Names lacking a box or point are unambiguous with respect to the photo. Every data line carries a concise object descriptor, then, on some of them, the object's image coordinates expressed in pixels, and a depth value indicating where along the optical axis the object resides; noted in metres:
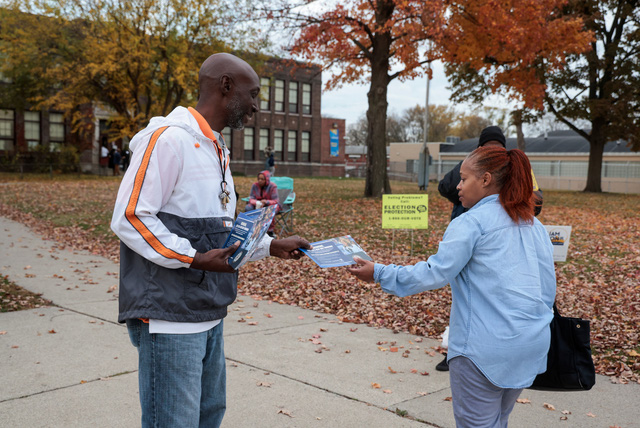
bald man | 2.18
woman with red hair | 2.45
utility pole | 27.22
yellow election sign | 9.30
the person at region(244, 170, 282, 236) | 12.49
